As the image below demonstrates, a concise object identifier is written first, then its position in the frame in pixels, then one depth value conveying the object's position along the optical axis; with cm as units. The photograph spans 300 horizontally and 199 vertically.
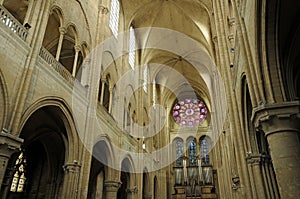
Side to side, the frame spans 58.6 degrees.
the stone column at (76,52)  1204
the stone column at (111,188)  1413
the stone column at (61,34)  1091
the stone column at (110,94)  1592
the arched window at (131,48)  2158
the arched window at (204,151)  3028
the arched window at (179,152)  3075
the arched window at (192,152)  3066
